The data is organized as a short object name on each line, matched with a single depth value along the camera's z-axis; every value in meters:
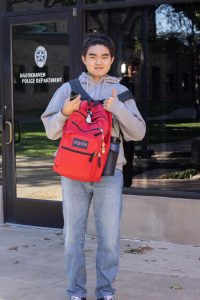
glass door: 7.02
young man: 4.14
